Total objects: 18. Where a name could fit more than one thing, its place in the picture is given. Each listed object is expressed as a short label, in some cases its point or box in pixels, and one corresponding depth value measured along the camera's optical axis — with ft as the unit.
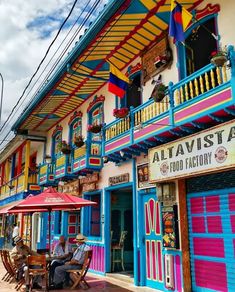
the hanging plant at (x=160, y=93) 26.45
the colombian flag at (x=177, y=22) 23.45
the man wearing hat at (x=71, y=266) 30.12
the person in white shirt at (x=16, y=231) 66.46
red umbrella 29.53
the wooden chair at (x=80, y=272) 30.09
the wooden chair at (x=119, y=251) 39.09
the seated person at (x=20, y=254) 32.12
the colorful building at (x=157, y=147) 23.71
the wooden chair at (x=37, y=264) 28.07
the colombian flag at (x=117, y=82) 32.17
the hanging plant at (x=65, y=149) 46.80
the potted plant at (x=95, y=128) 39.14
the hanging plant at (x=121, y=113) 32.58
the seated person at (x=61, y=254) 31.12
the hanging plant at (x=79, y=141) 43.19
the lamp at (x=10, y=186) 73.18
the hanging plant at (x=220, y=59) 20.47
